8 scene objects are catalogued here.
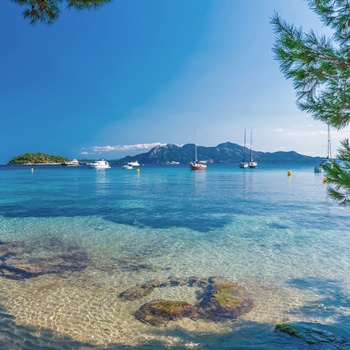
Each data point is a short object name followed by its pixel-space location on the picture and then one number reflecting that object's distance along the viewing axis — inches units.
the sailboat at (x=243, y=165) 4393.9
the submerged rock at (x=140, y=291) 297.4
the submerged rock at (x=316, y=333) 218.2
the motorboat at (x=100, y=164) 4654.3
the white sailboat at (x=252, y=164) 4373.3
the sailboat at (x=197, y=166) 3678.6
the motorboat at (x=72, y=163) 6832.7
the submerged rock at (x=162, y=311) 249.8
